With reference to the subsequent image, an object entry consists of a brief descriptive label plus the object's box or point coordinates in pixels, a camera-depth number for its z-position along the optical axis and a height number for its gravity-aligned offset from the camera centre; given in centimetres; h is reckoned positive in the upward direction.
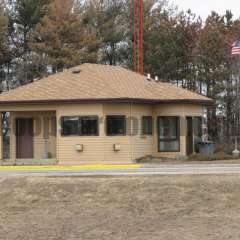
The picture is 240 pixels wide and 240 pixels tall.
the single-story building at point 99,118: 3322 +105
